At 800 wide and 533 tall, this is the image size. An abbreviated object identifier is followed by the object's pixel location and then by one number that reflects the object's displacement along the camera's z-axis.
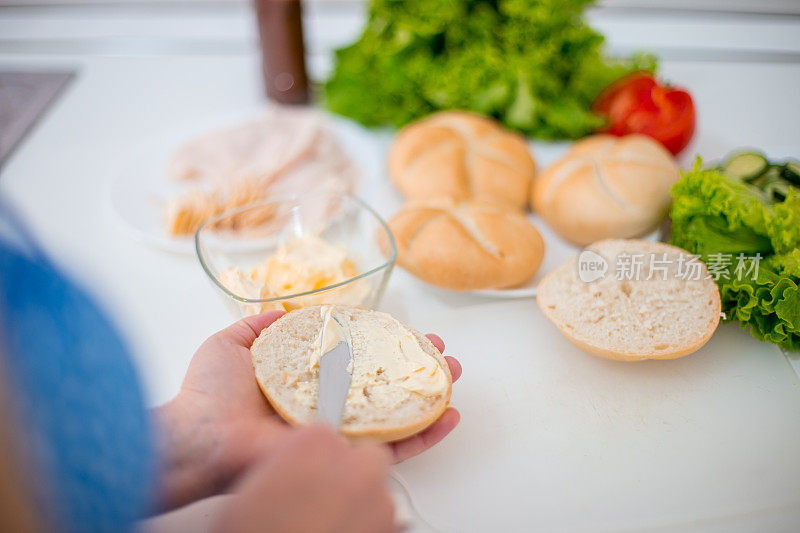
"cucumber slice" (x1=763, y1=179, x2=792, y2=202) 0.56
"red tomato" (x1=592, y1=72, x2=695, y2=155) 0.68
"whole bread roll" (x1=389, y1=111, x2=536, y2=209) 0.64
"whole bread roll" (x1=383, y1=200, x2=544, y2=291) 0.56
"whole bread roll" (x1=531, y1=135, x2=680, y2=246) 0.60
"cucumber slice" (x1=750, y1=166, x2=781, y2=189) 0.58
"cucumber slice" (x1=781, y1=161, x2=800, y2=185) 0.57
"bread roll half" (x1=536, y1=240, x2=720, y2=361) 0.51
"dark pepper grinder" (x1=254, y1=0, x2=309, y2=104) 0.73
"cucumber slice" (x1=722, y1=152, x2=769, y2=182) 0.58
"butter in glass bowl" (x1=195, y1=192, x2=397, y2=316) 0.52
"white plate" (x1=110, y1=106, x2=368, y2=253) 0.63
